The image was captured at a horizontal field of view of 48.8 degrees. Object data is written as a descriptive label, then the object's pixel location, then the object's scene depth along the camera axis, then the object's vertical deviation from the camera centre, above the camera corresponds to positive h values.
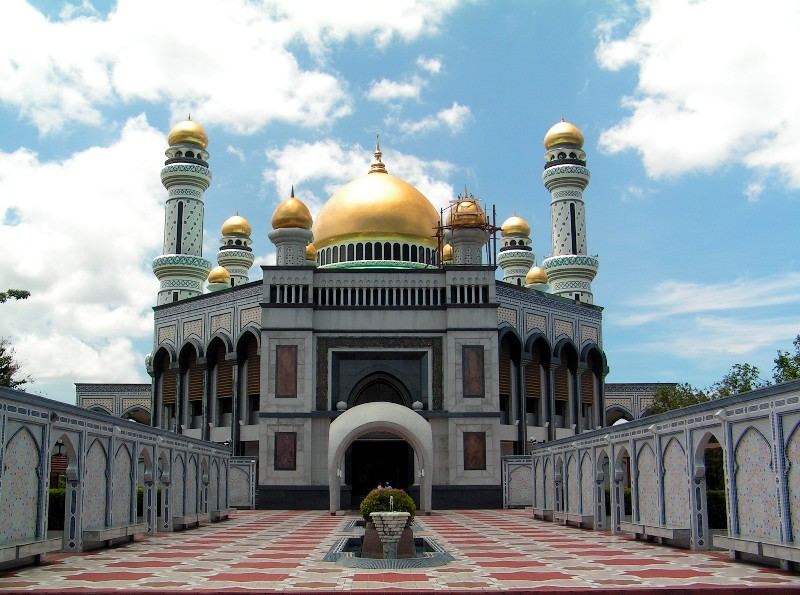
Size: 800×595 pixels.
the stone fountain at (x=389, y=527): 12.80 -1.14
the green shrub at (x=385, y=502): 13.82 -0.84
